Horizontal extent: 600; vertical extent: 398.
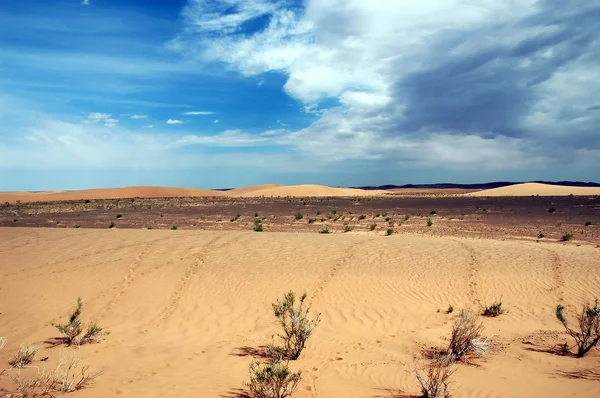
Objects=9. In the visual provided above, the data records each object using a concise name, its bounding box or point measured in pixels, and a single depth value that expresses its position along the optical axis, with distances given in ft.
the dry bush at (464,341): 22.31
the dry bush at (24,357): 20.84
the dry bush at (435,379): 17.70
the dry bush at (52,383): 17.35
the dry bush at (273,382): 17.54
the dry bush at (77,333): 25.81
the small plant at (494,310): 30.22
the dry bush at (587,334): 22.27
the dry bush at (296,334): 23.54
